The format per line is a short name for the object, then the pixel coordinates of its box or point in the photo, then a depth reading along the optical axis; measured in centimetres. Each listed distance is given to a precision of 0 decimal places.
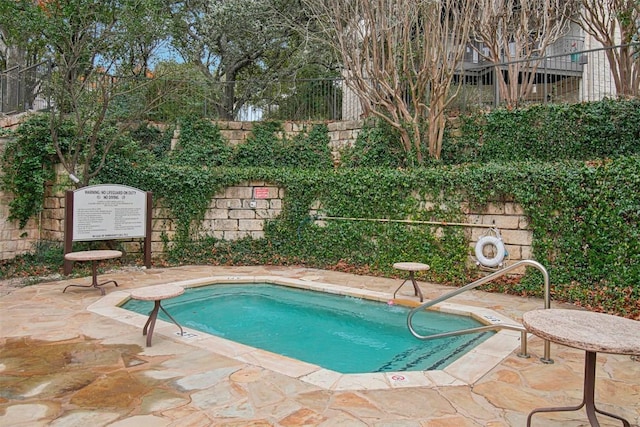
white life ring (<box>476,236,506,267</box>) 733
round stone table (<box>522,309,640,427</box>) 235
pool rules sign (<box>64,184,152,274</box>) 801
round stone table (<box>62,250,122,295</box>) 676
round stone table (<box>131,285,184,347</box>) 452
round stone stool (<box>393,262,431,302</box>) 645
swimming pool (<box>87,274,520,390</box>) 356
